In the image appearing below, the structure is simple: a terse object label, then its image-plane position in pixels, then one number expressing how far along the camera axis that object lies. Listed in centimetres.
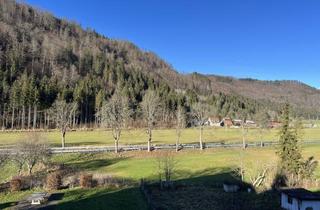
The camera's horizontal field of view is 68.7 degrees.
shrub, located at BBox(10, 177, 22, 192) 2385
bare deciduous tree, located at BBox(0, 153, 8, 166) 2671
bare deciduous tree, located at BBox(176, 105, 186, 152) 4695
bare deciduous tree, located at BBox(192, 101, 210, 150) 5279
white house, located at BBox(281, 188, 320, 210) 2019
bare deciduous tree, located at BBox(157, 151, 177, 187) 2665
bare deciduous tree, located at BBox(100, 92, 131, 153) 4607
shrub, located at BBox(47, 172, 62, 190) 2422
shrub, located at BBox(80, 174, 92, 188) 2482
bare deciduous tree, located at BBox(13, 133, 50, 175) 2994
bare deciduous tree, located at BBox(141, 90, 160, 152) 4821
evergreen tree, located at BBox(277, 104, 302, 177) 3022
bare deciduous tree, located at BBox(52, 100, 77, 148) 4825
